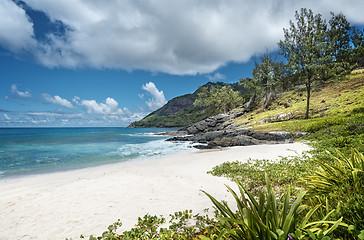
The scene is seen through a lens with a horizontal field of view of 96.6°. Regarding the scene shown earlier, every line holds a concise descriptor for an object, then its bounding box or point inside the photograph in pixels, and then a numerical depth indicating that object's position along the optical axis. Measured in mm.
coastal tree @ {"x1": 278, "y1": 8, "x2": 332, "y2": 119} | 27703
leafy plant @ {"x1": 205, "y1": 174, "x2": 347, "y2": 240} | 2488
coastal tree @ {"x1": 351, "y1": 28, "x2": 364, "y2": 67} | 62750
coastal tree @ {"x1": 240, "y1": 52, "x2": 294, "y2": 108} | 51734
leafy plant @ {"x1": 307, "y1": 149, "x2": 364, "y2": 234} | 2822
